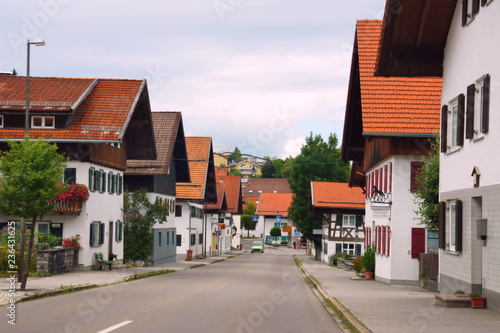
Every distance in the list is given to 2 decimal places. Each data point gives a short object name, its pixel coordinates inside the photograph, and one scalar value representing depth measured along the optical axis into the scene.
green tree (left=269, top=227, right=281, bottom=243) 131.38
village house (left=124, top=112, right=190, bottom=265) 45.41
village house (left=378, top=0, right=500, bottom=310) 15.23
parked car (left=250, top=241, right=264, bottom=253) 94.88
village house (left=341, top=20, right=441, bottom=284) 26.69
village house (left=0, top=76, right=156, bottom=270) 31.58
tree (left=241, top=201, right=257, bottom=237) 143.38
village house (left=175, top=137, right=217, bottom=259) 59.19
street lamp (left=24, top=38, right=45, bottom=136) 22.86
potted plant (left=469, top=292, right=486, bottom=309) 15.47
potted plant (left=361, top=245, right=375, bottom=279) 32.44
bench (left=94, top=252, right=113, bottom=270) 34.46
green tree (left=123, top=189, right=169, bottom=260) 41.59
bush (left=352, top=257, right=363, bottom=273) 35.00
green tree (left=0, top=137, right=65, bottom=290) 19.55
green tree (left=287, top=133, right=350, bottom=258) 73.25
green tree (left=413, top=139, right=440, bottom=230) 22.48
